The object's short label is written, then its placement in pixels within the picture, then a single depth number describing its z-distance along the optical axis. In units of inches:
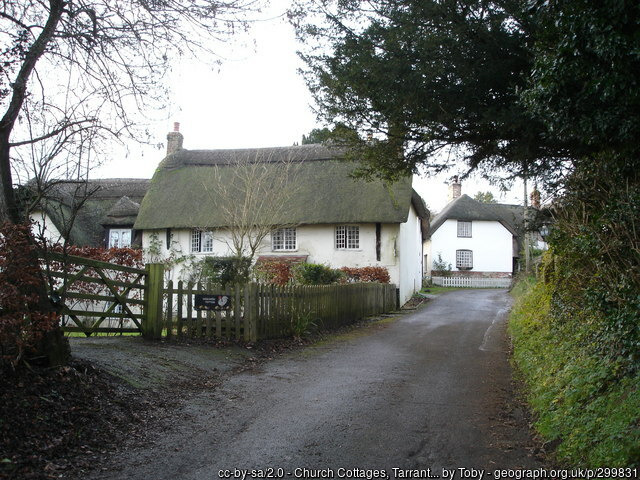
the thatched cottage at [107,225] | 1200.2
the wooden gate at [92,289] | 325.7
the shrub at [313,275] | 769.6
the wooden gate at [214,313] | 456.1
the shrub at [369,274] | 980.6
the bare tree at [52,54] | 269.0
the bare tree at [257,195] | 761.6
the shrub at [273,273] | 832.3
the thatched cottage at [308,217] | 1054.4
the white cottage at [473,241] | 1903.3
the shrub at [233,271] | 614.2
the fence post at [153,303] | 426.3
